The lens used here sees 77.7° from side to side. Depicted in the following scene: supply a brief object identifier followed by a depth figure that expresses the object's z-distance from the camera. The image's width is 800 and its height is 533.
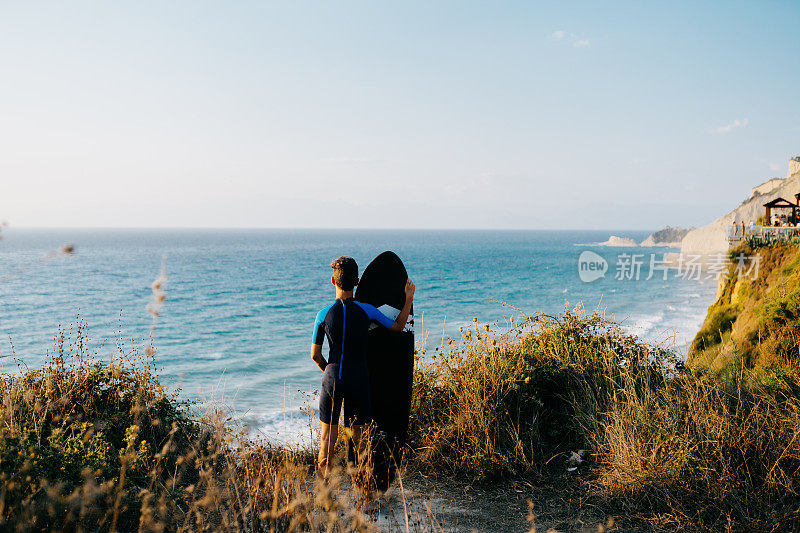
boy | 4.29
